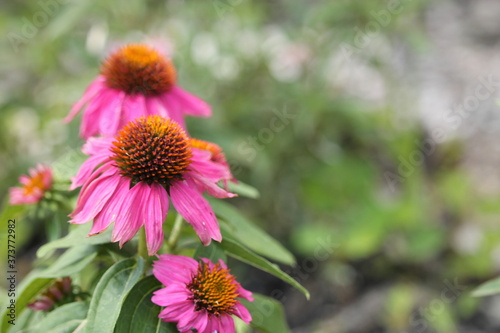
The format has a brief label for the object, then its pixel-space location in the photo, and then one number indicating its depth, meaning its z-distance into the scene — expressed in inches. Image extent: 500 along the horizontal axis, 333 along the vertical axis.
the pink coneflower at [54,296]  14.3
